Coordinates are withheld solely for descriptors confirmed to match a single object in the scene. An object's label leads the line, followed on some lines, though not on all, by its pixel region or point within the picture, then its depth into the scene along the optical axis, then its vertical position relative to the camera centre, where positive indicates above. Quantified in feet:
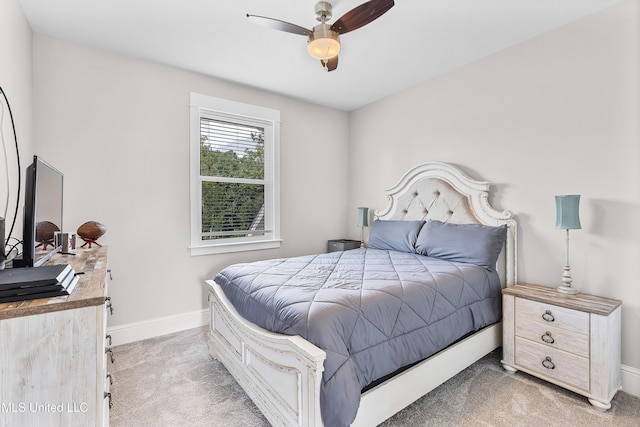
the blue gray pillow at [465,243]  8.10 -0.87
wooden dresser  2.75 -1.42
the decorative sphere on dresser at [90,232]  7.25 -0.47
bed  4.60 -2.03
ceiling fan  5.89 +3.84
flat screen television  3.72 -0.01
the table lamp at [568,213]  6.77 -0.03
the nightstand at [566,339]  6.05 -2.75
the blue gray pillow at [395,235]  10.07 -0.80
